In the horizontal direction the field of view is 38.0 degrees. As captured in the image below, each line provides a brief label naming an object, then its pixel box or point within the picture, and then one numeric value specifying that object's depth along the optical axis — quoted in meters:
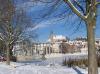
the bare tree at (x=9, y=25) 13.39
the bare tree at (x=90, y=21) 5.53
